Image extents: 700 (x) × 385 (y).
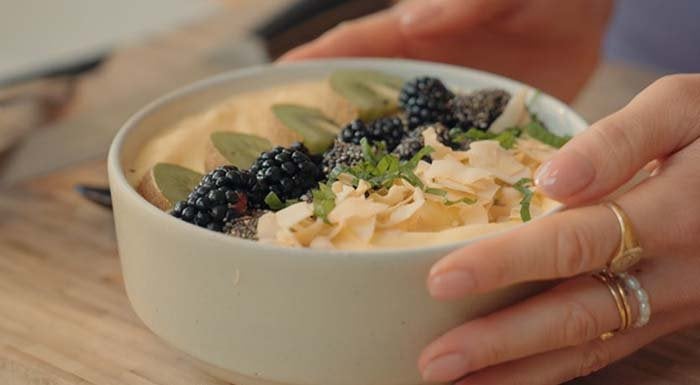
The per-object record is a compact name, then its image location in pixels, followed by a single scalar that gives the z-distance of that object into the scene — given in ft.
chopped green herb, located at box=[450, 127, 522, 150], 1.39
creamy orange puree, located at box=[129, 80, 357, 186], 1.42
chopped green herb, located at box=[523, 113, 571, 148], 1.43
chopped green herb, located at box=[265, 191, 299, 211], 1.27
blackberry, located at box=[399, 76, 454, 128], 1.47
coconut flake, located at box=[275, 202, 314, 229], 1.21
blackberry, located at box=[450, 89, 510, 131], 1.47
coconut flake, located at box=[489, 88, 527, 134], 1.48
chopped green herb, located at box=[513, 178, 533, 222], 1.24
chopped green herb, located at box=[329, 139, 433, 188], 1.29
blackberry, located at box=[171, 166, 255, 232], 1.23
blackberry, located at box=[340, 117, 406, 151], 1.42
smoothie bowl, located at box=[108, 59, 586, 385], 1.17
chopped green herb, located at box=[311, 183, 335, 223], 1.22
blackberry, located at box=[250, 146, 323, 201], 1.29
